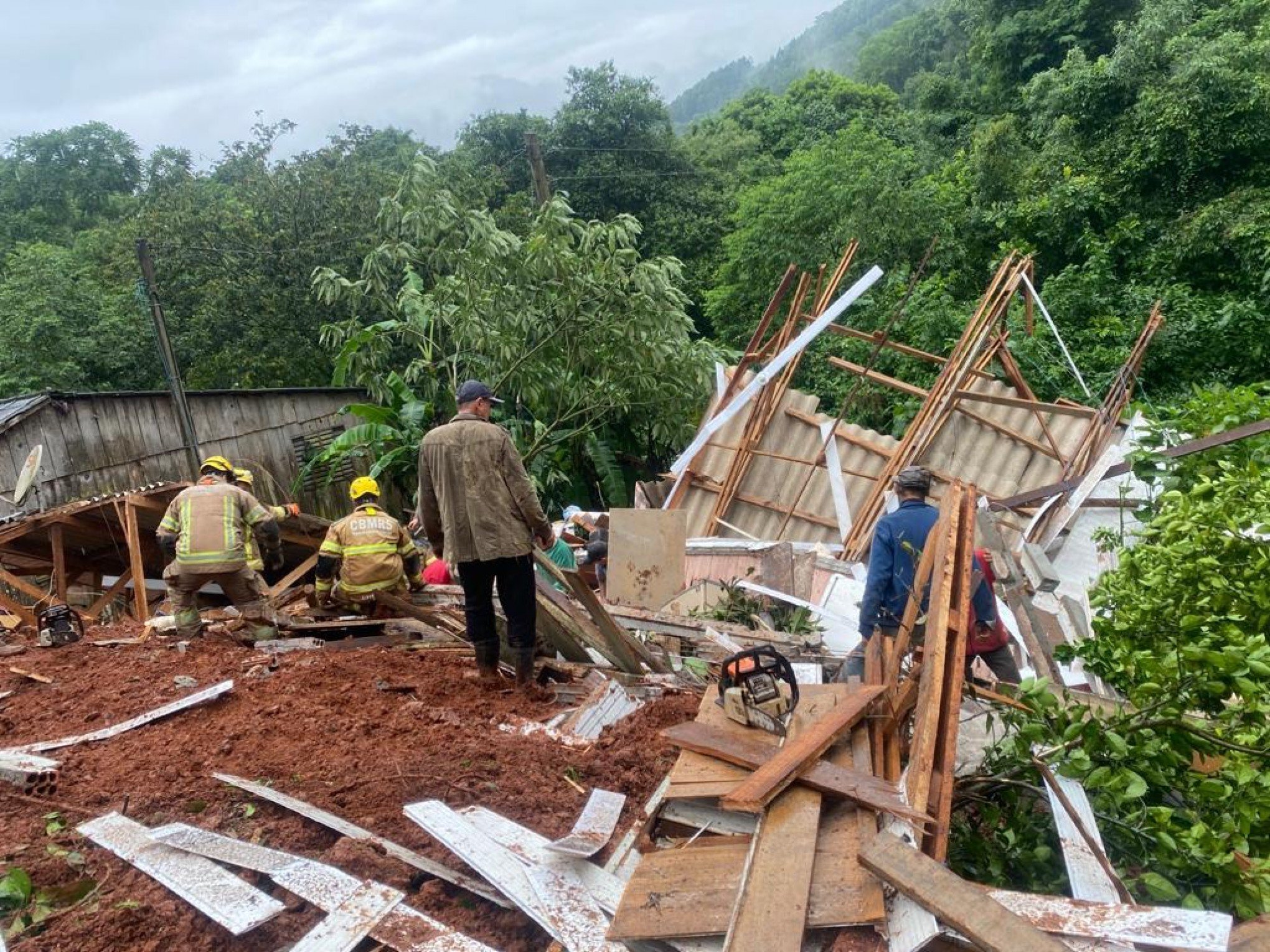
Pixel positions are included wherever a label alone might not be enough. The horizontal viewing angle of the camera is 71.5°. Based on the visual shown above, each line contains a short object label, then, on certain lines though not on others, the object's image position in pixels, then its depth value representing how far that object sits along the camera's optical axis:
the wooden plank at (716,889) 2.19
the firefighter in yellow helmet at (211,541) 5.91
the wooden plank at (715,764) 2.73
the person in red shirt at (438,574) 7.12
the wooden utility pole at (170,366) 13.10
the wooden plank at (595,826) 2.73
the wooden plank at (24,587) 7.84
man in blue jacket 4.39
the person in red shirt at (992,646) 4.45
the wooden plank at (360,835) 2.71
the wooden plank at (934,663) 2.54
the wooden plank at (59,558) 7.77
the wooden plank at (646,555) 7.60
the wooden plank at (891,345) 9.36
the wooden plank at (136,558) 7.49
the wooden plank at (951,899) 1.96
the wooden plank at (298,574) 8.06
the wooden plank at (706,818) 2.65
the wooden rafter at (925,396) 8.23
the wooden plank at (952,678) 2.46
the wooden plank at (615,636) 4.76
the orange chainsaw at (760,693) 3.08
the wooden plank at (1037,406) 8.05
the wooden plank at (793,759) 2.51
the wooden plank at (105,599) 8.60
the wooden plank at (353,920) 2.44
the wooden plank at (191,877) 2.53
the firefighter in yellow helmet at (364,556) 5.74
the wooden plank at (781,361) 8.73
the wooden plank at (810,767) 2.47
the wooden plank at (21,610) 7.57
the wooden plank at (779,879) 2.11
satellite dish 9.59
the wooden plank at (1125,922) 2.06
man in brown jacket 4.48
